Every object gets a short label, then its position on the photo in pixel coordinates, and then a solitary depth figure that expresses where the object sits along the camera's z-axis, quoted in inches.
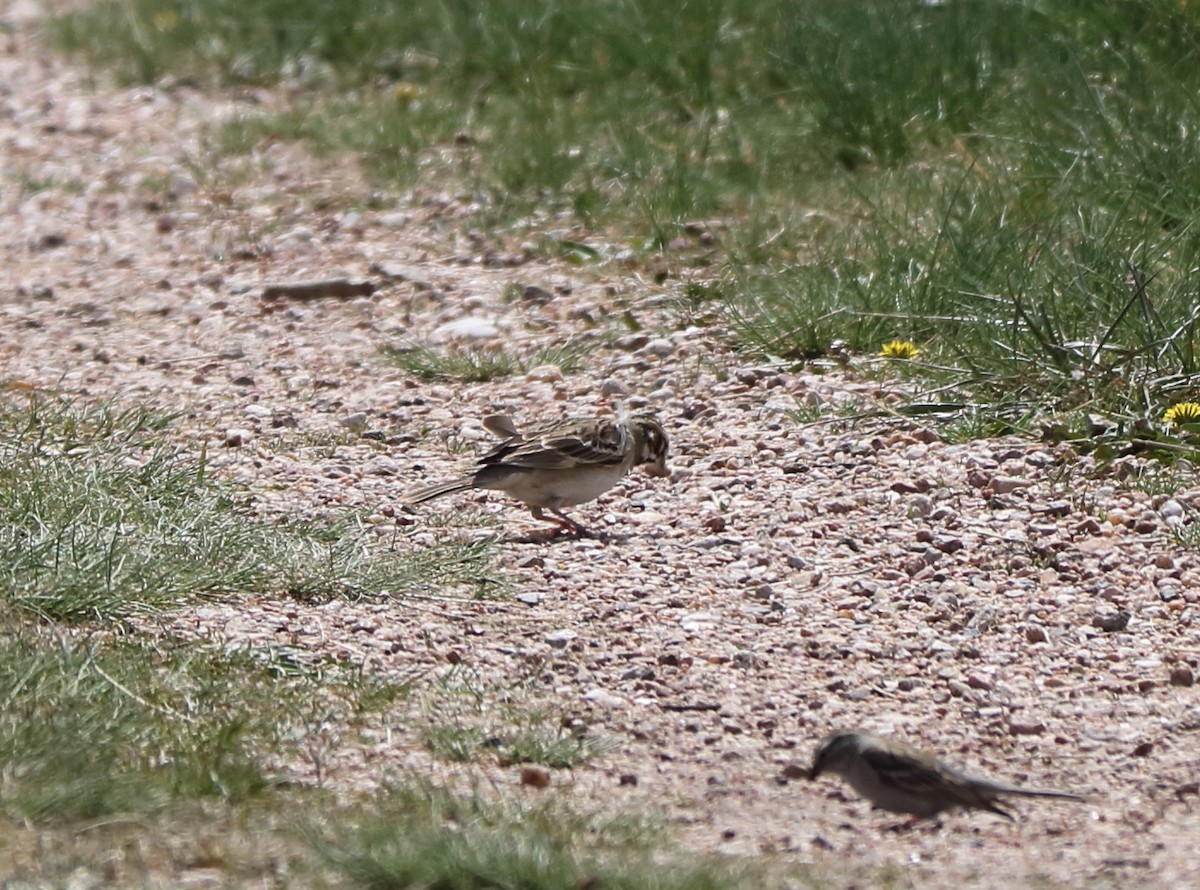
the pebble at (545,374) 642.8
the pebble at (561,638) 430.0
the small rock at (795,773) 364.2
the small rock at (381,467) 562.9
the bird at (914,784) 334.6
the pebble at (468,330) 687.1
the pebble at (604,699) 399.2
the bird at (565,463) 517.3
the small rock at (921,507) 502.9
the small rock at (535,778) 357.1
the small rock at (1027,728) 387.5
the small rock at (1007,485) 508.7
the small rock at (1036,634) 430.6
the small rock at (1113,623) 436.1
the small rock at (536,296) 714.2
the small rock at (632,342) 659.1
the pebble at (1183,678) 406.9
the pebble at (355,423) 605.0
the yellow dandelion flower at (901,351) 594.5
